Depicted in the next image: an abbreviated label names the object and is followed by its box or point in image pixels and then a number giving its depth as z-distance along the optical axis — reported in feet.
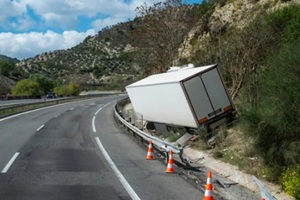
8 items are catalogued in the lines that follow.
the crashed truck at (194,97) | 54.90
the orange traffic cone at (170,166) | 41.78
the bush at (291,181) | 29.85
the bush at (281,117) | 34.83
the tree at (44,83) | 390.83
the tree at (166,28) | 137.39
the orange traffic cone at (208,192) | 29.74
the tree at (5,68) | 478.80
